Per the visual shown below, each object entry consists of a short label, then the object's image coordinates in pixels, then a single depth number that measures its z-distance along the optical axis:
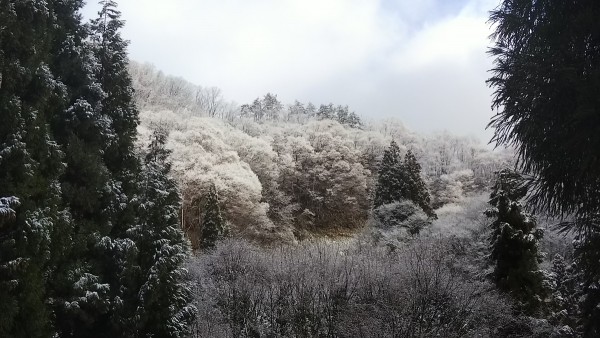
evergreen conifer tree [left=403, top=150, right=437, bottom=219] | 32.06
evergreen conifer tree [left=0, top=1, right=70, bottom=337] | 7.52
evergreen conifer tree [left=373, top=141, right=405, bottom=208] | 31.39
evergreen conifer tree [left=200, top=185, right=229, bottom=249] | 28.34
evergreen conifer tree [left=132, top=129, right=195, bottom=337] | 11.37
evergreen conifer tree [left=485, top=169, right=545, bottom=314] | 17.09
